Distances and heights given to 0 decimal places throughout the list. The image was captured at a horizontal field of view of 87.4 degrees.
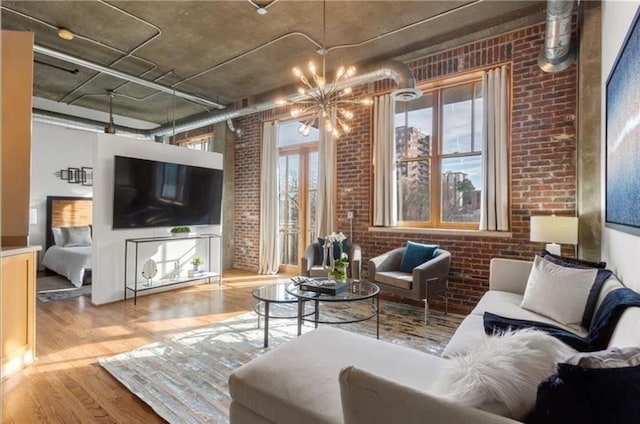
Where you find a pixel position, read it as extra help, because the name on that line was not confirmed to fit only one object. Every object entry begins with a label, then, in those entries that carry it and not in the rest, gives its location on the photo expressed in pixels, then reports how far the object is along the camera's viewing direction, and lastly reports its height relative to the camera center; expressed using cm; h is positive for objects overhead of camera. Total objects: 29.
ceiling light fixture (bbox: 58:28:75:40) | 382 +205
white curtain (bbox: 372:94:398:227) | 471 +70
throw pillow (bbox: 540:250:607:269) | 255 -37
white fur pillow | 97 -49
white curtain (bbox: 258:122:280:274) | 633 +14
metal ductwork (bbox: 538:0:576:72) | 289 +168
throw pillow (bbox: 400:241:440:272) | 407 -50
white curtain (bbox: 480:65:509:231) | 386 +71
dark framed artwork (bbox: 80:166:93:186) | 690 +74
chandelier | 321 +117
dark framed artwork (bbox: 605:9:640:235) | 186 +49
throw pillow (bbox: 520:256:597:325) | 226 -55
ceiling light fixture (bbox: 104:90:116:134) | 641 +168
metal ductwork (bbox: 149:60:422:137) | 407 +178
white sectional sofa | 98 -74
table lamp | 312 -13
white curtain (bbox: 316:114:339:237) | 537 +49
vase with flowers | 337 -56
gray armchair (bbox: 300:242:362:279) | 429 -65
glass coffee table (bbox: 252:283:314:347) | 299 -78
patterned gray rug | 218 -123
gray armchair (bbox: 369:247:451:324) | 357 -72
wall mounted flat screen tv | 455 +26
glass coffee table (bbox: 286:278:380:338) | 293 -74
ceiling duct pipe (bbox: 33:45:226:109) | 410 +197
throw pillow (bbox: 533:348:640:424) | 87 -48
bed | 529 -58
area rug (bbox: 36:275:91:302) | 465 -119
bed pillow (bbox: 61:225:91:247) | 609 -47
